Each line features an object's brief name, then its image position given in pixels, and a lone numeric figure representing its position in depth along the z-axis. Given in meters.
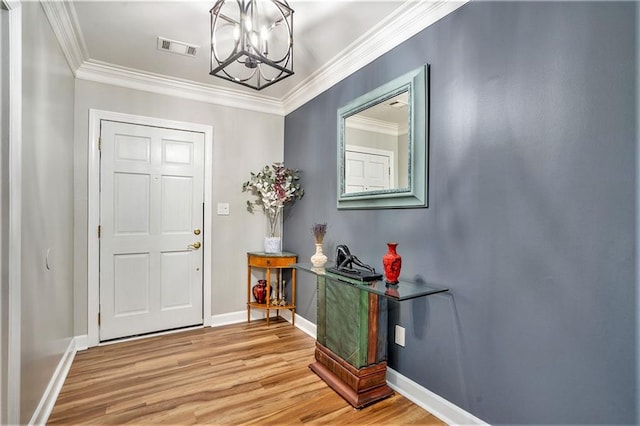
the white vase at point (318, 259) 2.51
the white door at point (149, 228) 2.92
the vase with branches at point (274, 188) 3.39
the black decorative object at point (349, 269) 2.03
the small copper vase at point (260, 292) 3.45
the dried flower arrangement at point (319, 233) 2.56
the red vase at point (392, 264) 1.89
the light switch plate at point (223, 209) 3.41
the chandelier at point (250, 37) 1.53
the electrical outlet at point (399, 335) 2.12
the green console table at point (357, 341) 1.99
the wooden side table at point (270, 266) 3.29
